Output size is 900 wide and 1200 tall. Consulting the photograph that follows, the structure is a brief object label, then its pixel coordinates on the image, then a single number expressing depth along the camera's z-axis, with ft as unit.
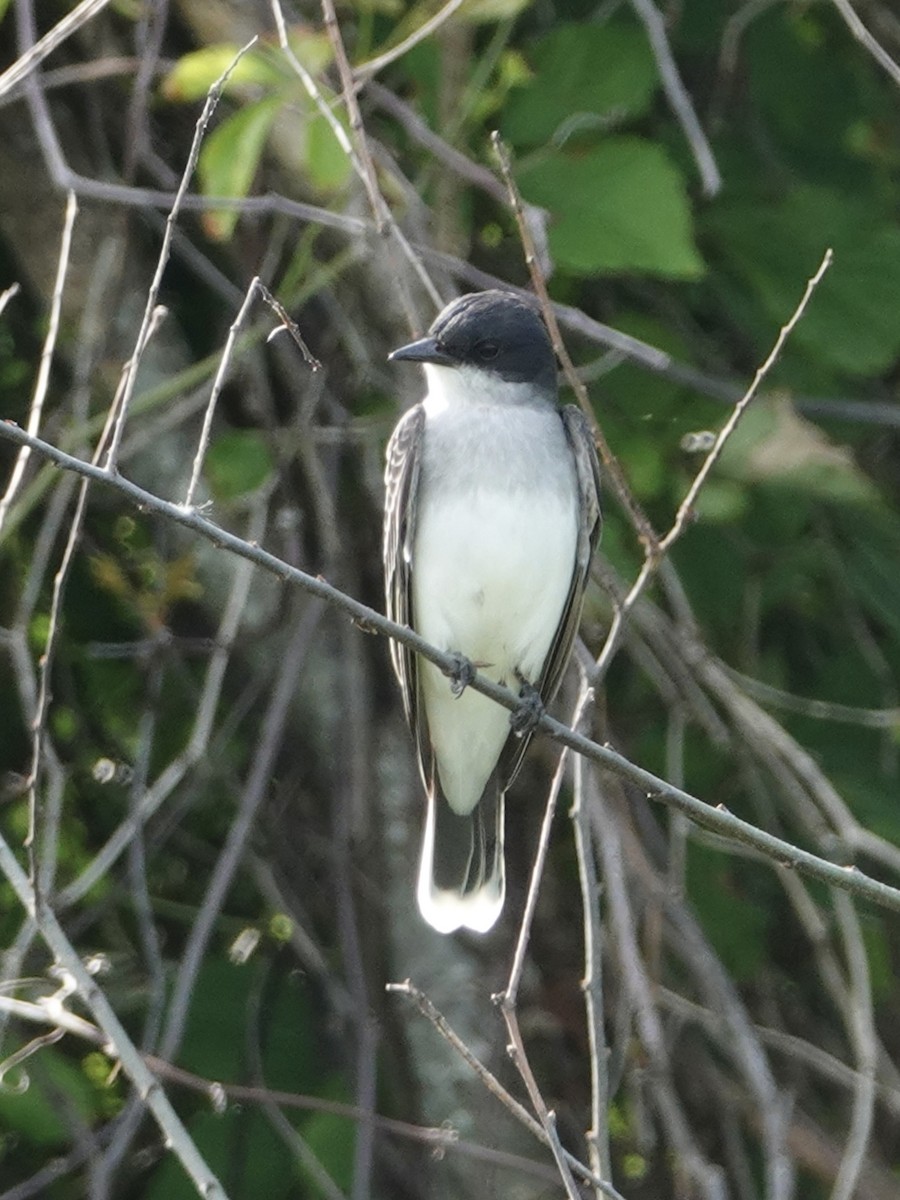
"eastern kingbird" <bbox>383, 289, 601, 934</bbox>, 25.07
